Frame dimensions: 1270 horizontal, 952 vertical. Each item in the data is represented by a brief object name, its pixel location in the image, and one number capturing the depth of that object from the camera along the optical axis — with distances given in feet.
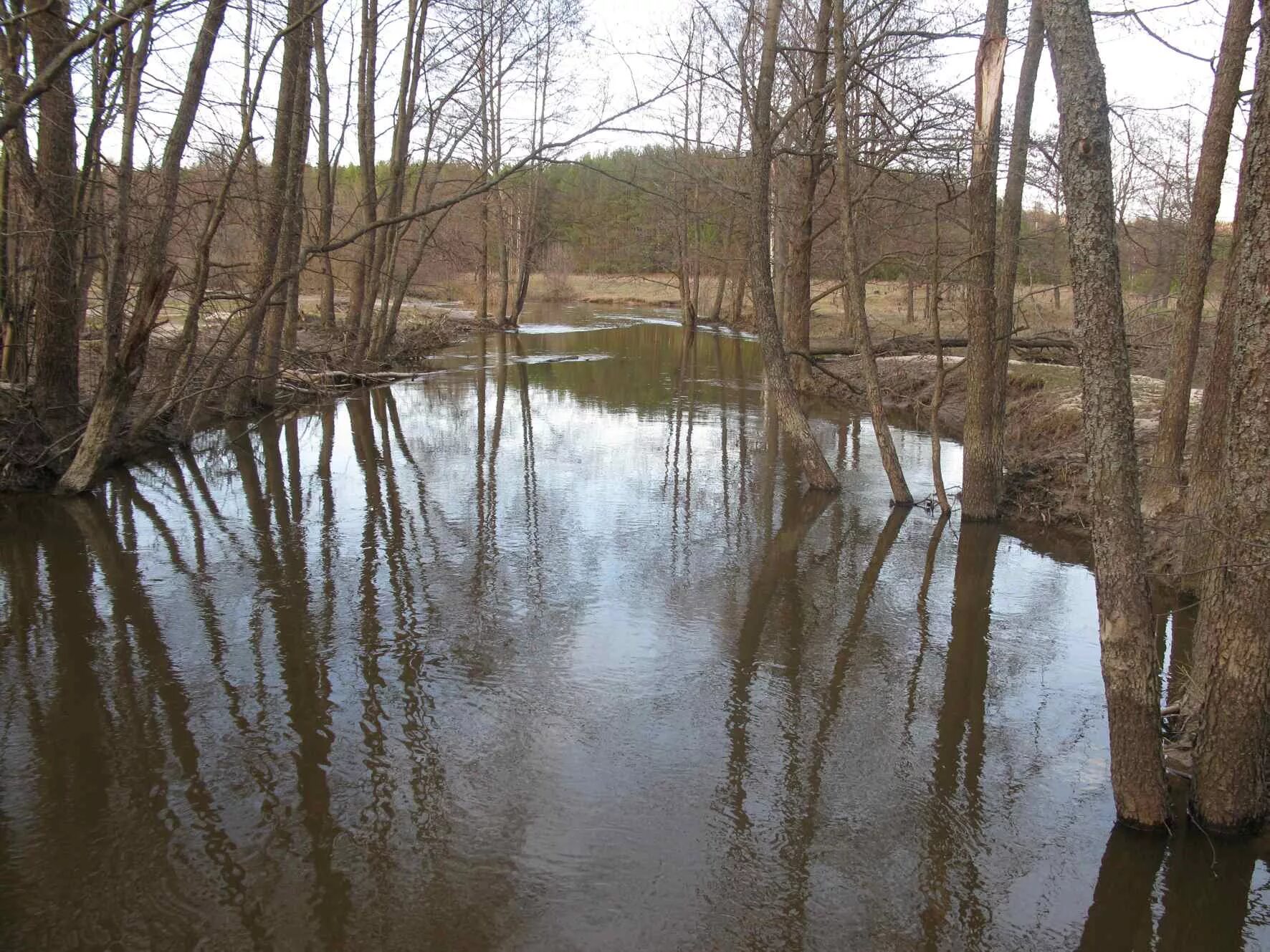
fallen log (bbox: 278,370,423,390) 60.39
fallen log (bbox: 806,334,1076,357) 34.63
